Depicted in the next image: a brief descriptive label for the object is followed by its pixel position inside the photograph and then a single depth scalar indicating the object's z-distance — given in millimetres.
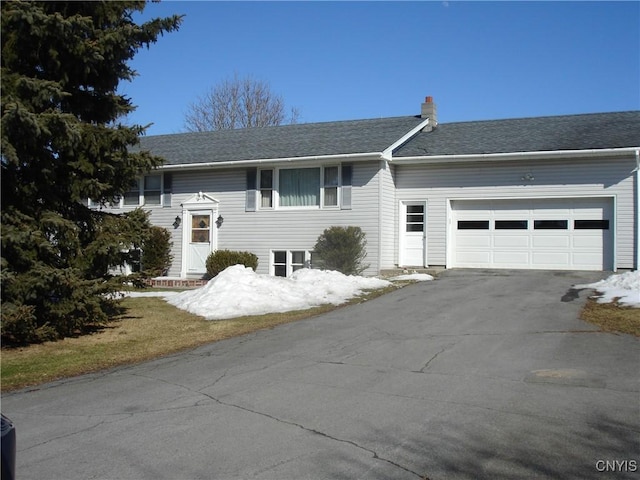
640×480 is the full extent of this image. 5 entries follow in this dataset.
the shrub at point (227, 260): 20531
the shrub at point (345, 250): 19250
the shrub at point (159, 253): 21562
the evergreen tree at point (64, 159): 10055
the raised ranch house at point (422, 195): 18688
